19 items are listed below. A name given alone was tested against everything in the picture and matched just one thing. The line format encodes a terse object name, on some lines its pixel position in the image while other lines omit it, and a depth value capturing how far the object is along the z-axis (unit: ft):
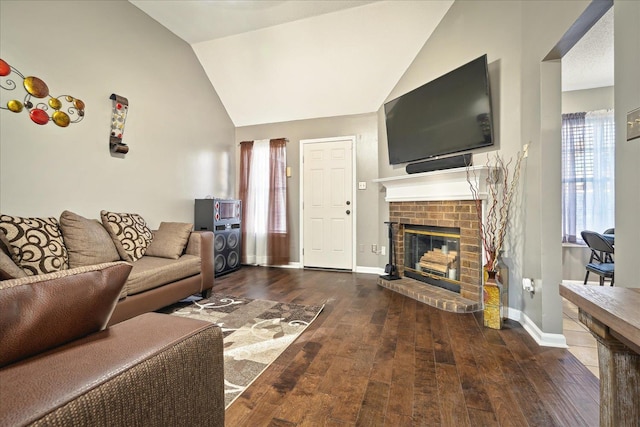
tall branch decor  7.68
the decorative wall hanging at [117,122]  9.48
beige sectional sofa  6.25
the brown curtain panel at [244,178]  15.39
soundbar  8.84
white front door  14.08
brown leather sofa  1.58
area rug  5.42
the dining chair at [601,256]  8.73
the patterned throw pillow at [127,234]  8.50
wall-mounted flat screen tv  8.25
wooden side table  2.33
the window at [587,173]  11.56
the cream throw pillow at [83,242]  7.15
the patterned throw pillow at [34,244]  6.14
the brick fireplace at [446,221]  8.60
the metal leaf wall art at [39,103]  7.06
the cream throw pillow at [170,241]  9.10
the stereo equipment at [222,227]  12.52
